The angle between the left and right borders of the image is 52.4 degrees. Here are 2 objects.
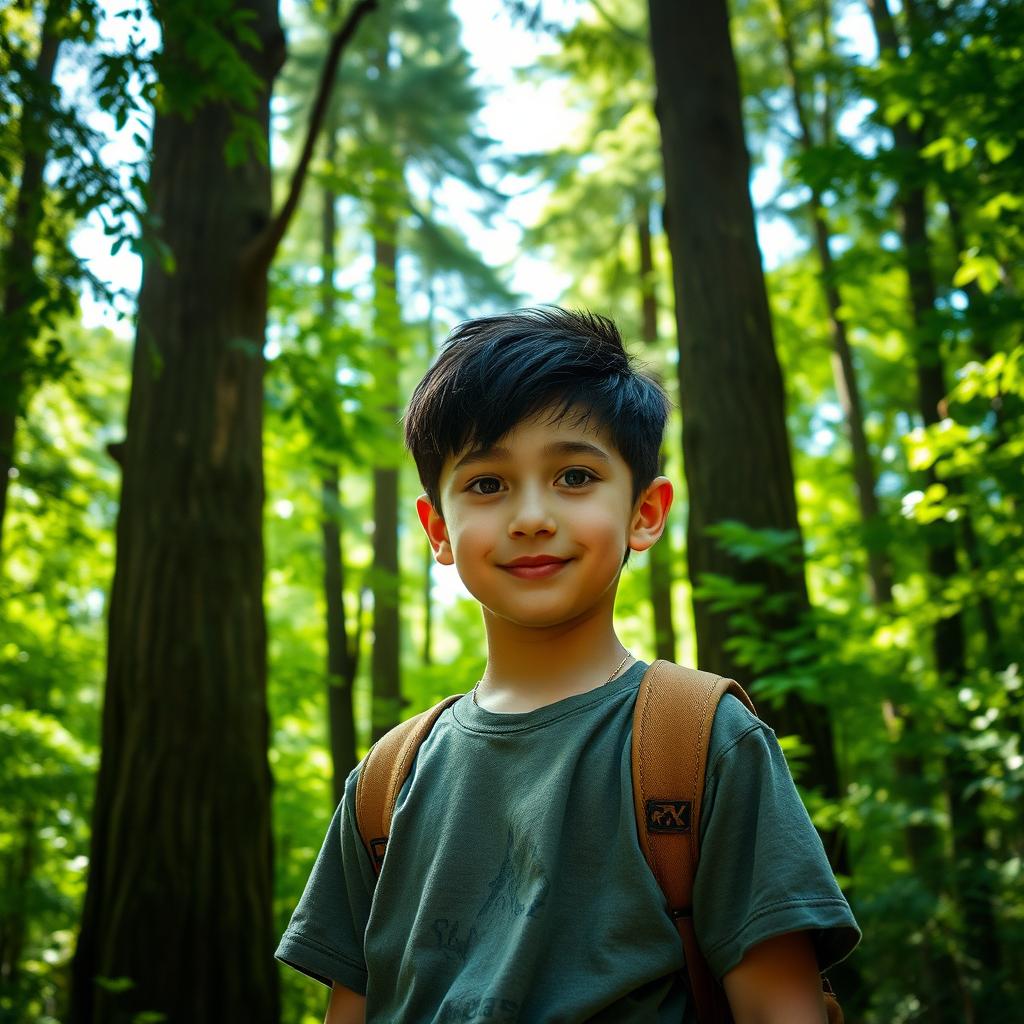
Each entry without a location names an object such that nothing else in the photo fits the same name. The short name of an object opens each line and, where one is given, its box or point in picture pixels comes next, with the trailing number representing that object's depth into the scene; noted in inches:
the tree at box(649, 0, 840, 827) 205.0
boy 56.1
